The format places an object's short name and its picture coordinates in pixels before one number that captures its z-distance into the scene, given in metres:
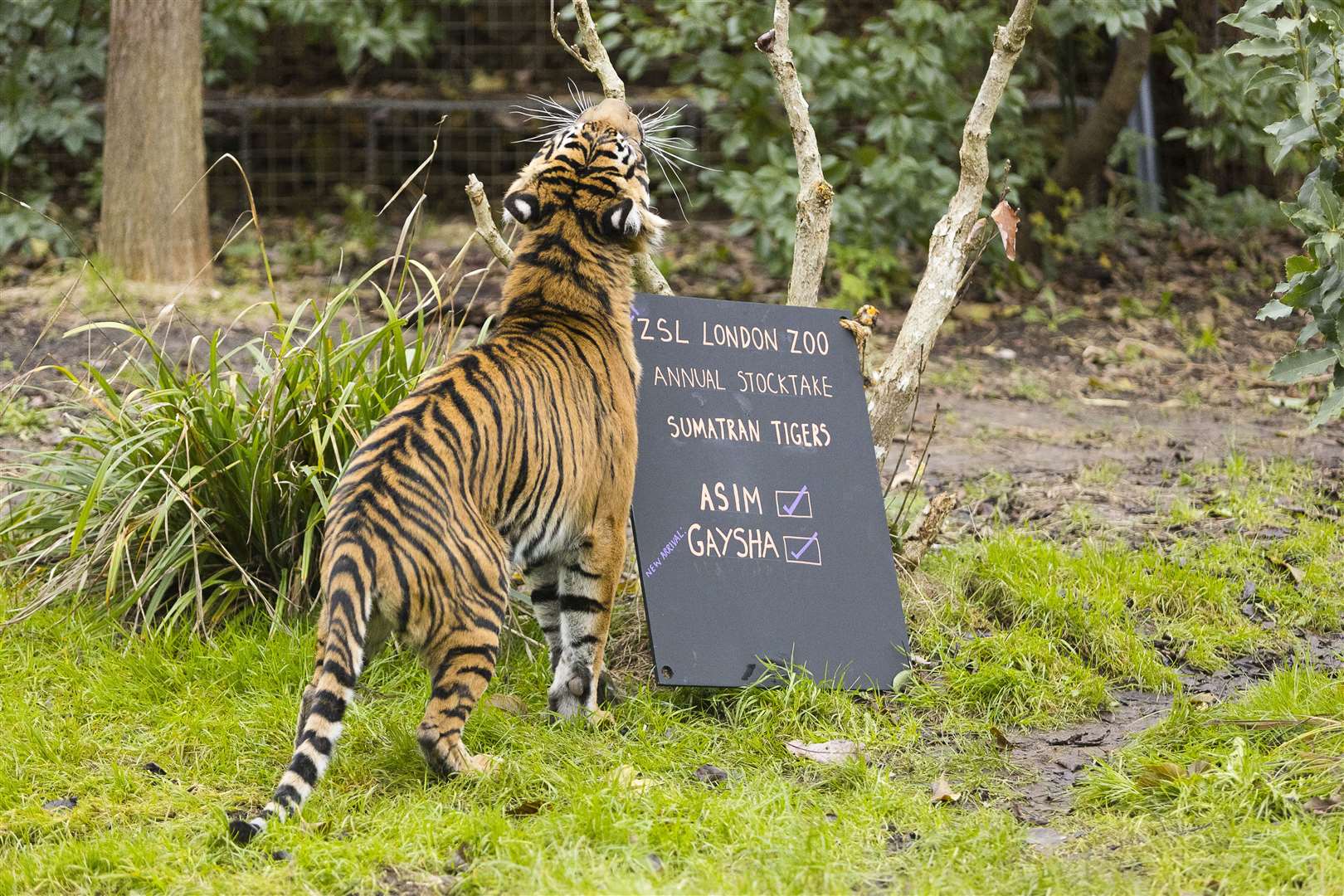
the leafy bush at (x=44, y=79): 19.41
